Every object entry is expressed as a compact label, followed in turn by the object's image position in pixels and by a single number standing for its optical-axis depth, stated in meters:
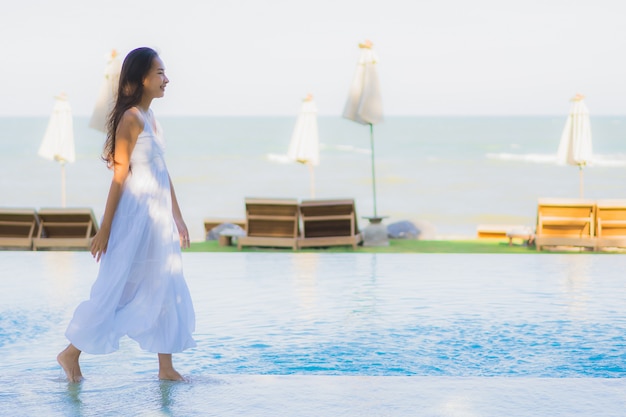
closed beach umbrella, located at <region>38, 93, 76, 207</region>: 13.70
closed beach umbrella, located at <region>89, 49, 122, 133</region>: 12.34
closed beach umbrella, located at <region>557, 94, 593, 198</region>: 13.51
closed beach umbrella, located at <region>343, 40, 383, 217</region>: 12.78
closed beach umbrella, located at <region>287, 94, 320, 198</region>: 13.60
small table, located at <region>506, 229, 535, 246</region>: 12.05
